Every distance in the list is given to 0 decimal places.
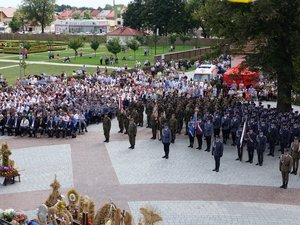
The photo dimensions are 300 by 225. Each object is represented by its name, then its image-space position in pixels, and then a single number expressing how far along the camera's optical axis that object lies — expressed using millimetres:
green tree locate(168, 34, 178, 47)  74625
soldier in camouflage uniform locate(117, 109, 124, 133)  24630
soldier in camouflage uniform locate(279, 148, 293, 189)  16375
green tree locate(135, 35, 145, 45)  74850
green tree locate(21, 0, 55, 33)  116125
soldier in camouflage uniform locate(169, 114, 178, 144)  22281
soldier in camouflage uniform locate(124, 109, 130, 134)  24305
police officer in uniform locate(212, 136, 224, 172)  18281
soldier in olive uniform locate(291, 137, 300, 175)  17969
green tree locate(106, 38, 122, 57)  57662
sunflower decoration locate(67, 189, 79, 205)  12602
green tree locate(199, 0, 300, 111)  22531
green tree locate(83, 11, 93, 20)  174625
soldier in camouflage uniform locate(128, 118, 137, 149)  21319
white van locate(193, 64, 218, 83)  37356
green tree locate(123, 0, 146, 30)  93750
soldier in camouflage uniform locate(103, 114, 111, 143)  22406
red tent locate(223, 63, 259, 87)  32844
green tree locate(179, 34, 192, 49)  76519
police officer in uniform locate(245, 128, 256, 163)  19281
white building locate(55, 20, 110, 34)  132375
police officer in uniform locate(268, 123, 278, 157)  20375
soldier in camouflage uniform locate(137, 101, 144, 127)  26094
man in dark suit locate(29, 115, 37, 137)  23891
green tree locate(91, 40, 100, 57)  62750
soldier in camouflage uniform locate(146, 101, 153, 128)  25498
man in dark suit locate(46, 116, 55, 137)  23800
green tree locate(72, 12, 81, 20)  171812
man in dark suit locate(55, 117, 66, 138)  23703
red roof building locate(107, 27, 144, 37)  82600
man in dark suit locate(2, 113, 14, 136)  24172
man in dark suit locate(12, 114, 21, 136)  24125
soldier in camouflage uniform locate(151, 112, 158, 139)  22969
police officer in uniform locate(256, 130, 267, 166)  18938
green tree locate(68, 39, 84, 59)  61125
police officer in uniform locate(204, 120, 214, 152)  21203
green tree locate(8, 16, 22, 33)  119812
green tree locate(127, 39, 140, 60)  59531
